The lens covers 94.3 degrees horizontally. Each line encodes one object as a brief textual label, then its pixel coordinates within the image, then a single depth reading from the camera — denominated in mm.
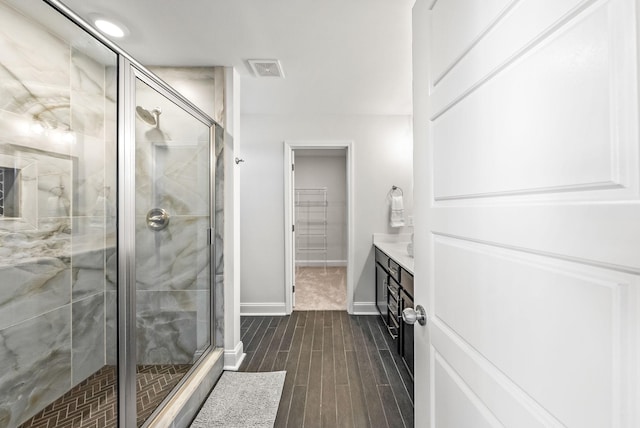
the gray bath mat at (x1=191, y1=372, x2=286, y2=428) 1761
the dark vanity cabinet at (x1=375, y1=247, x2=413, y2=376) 2131
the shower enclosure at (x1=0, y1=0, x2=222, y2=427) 1420
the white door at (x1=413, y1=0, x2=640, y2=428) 372
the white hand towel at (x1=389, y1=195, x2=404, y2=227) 3486
